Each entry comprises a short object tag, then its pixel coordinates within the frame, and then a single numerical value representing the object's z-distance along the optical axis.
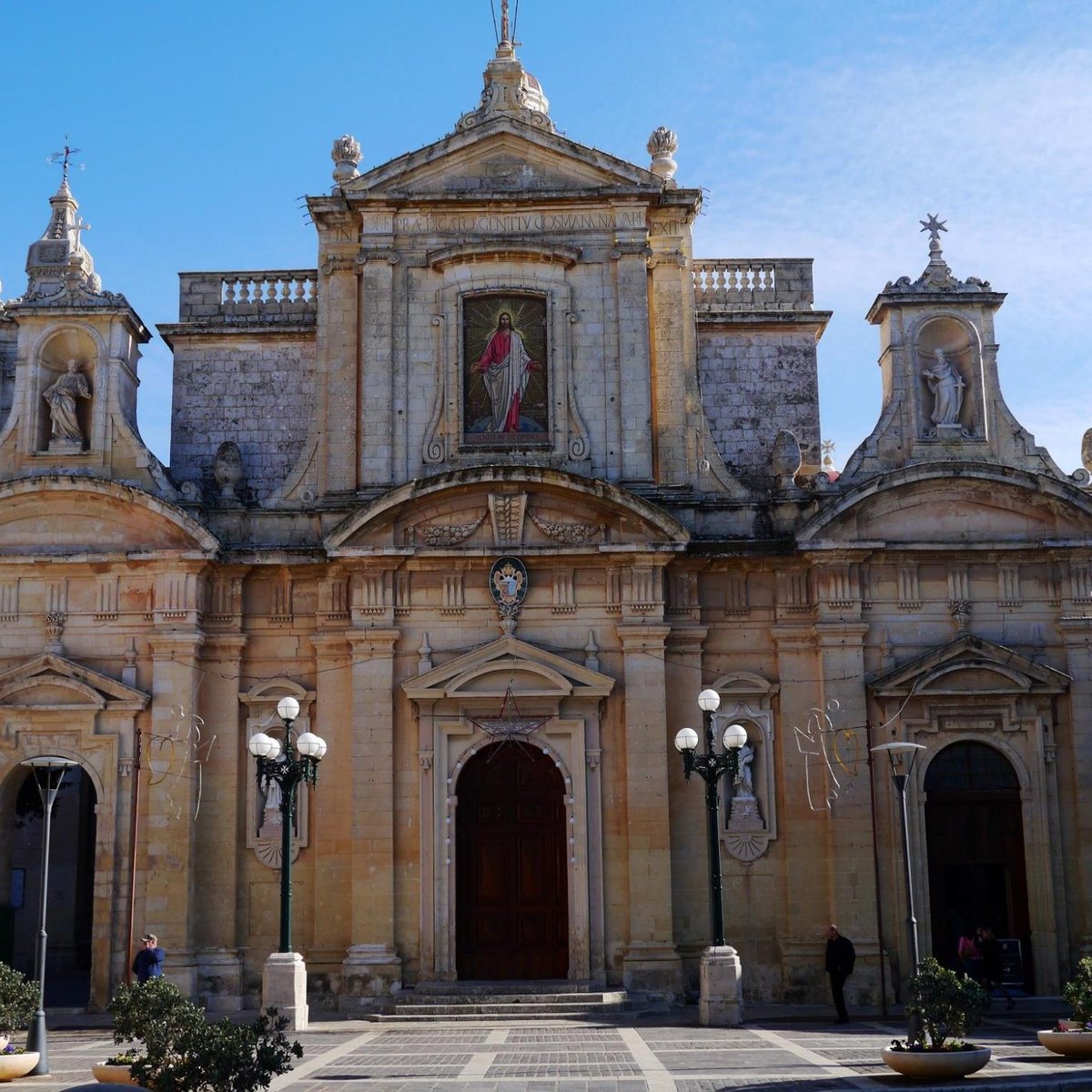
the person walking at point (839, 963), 24.00
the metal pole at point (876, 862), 25.67
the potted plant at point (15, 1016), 18.31
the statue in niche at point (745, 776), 26.84
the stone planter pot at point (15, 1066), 18.23
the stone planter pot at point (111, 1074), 16.62
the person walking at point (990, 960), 25.64
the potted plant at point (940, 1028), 16.80
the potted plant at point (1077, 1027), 18.58
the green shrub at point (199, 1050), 14.08
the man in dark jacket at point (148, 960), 23.30
